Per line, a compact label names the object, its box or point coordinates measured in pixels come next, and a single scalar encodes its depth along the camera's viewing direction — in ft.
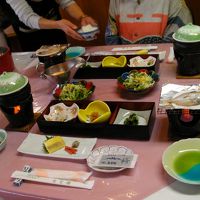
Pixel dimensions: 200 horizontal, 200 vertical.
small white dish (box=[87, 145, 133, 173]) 3.27
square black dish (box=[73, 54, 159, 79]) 4.92
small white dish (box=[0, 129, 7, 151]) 3.90
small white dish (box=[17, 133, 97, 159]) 3.53
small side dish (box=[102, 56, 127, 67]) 5.17
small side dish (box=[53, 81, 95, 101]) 4.48
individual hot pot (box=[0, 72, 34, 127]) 4.00
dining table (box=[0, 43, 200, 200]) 2.90
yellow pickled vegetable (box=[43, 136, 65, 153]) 3.66
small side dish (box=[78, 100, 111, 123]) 3.79
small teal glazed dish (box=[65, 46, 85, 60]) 5.95
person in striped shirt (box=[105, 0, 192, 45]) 6.69
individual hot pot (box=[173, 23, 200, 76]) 4.28
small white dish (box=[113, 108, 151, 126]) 3.79
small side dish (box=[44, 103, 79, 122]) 4.07
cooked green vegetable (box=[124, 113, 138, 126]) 3.72
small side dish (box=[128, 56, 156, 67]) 4.95
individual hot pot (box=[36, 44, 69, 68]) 5.34
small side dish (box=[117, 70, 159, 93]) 4.34
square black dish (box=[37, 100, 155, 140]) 3.56
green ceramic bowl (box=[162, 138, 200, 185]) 2.91
